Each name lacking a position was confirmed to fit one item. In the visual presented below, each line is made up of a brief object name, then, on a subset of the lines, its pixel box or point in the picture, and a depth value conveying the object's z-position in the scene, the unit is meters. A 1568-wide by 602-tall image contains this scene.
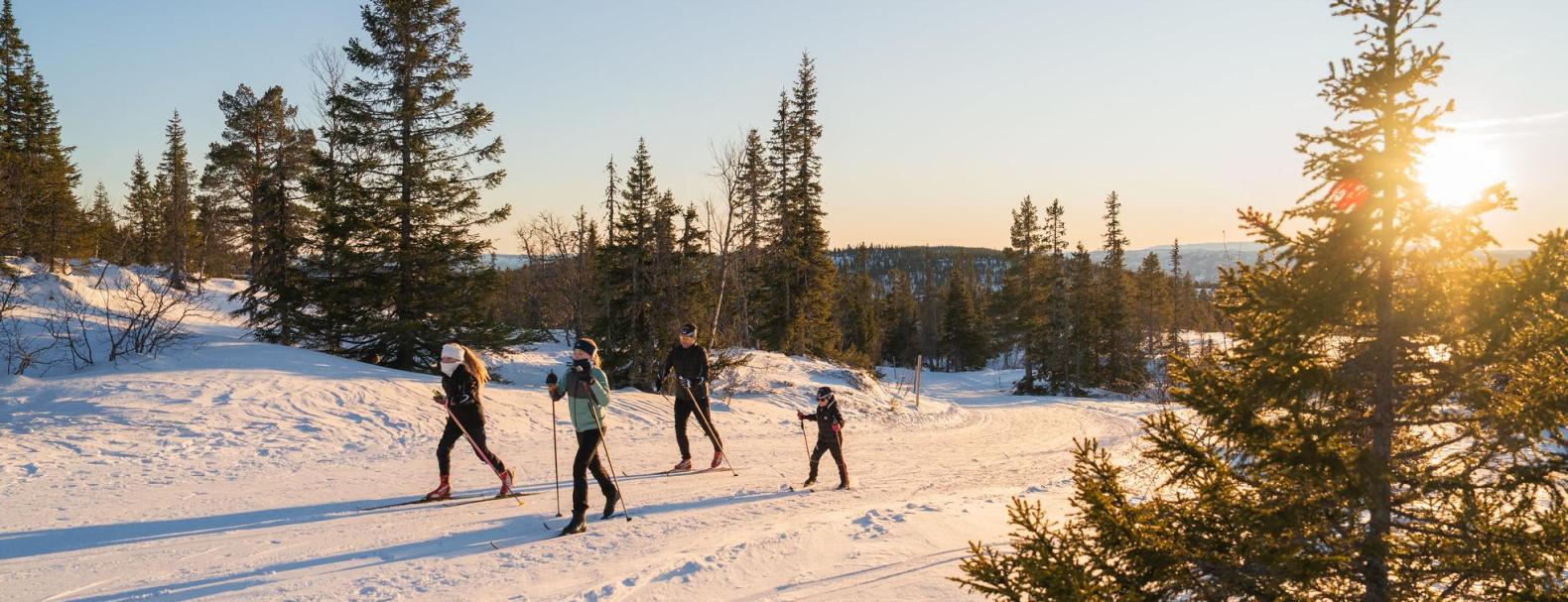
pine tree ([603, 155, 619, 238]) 49.81
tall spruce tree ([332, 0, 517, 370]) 20.39
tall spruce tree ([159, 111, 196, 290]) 34.34
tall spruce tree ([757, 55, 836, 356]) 39.47
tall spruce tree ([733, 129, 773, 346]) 25.91
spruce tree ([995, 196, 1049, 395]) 48.75
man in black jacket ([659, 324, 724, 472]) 11.16
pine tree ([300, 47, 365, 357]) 20.03
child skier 10.40
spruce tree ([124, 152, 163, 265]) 46.58
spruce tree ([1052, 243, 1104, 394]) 48.12
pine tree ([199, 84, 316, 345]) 21.53
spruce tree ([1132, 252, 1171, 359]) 59.84
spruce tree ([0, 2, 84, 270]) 33.88
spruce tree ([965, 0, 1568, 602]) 3.58
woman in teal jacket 7.77
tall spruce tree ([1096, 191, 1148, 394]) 47.09
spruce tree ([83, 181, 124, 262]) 41.38
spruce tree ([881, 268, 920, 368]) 74.38
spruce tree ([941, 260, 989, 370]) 67.31
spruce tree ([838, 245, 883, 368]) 69.06
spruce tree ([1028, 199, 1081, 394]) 46.59
